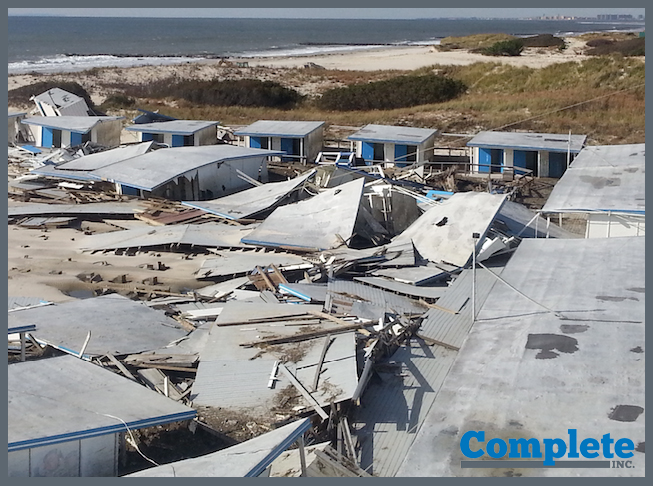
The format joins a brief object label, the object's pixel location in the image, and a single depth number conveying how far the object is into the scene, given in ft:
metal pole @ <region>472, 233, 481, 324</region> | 48.40
